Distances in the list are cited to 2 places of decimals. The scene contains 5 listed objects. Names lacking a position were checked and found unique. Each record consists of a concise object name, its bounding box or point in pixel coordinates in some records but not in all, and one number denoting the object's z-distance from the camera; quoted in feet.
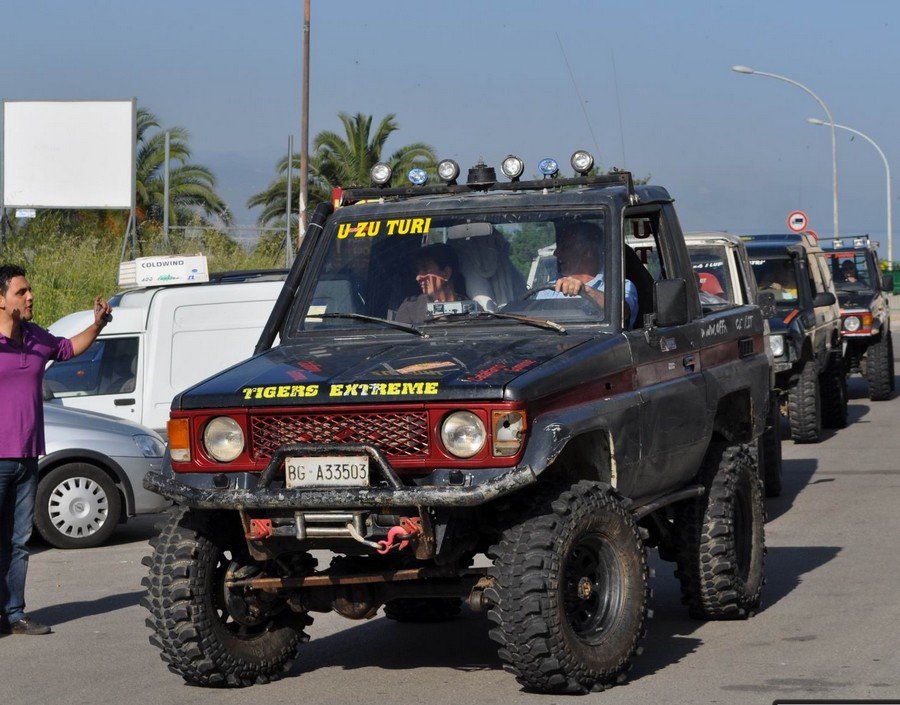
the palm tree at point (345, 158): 145.18
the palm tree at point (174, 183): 137.49
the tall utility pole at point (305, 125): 94.68
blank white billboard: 104.83
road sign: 114.42
